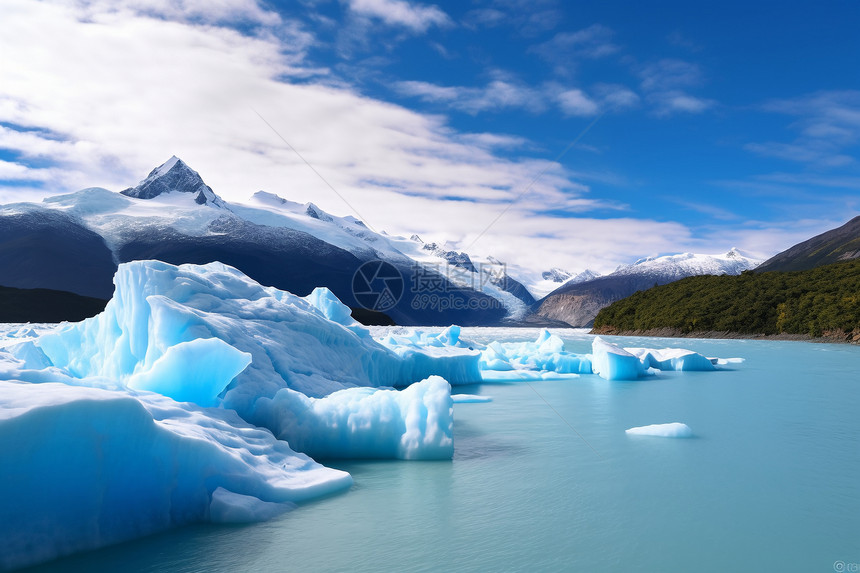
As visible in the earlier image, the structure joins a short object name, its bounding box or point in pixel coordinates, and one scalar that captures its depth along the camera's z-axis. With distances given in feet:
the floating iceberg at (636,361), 70.03
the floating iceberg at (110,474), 15.40
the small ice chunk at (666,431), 35.12
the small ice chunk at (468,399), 50.78
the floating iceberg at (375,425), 28.63
